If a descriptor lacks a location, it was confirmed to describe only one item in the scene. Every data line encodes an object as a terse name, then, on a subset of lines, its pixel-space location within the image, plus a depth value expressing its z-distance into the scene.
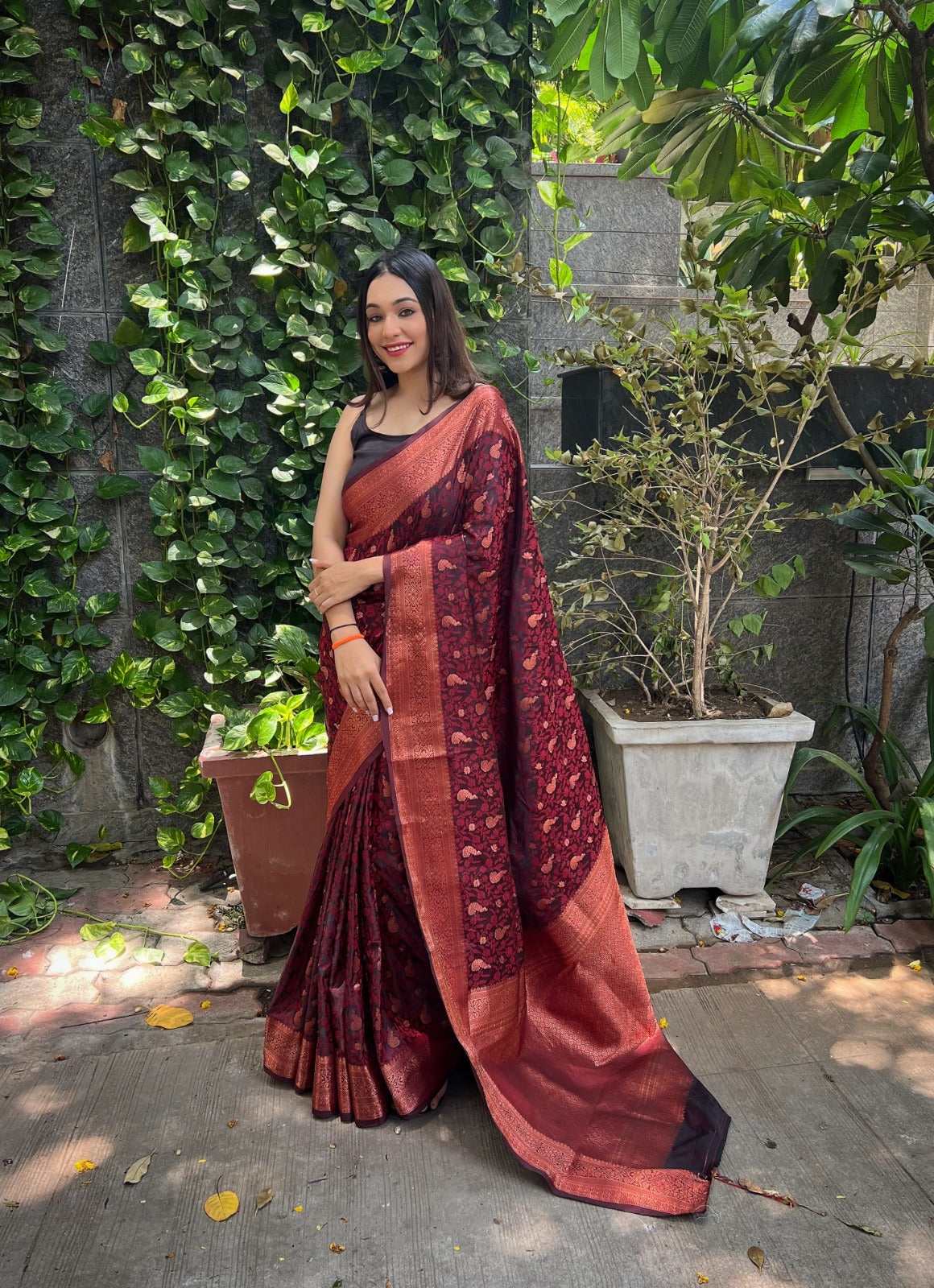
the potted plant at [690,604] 2.47
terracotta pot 2.40
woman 1.89
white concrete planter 2.53
